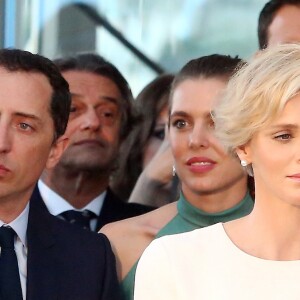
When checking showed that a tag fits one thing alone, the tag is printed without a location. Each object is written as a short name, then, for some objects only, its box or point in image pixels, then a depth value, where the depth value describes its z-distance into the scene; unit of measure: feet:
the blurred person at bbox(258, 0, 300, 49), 33.60
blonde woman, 22.54
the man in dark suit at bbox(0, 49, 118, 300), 25.17
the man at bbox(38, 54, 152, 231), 33.65
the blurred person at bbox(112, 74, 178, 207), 39.47
